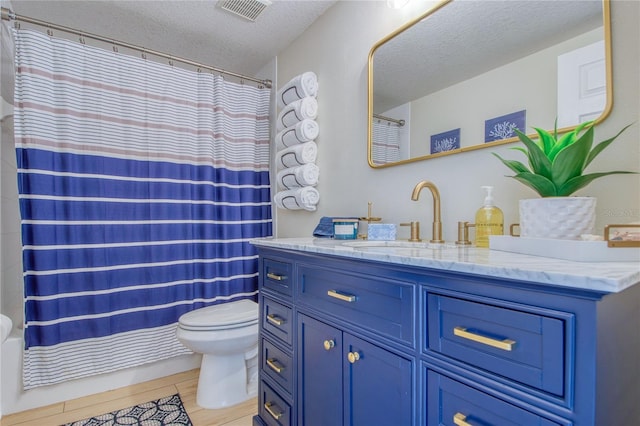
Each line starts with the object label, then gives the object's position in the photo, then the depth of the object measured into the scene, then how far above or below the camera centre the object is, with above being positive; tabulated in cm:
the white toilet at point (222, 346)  167 -74
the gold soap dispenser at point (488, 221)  105 -6
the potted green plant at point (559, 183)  80 +4
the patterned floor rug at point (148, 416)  162 -107
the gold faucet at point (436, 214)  125 -4
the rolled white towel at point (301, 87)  195 +71
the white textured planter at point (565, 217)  81 -4
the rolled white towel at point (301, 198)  196 +4
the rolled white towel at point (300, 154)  196 +31
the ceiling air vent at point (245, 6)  182 +113
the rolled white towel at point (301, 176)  196 +18
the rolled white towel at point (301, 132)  194 +44
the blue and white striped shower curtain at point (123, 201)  171 +4
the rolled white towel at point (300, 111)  195 +57
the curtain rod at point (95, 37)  164 +95
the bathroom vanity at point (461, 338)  54 -29
